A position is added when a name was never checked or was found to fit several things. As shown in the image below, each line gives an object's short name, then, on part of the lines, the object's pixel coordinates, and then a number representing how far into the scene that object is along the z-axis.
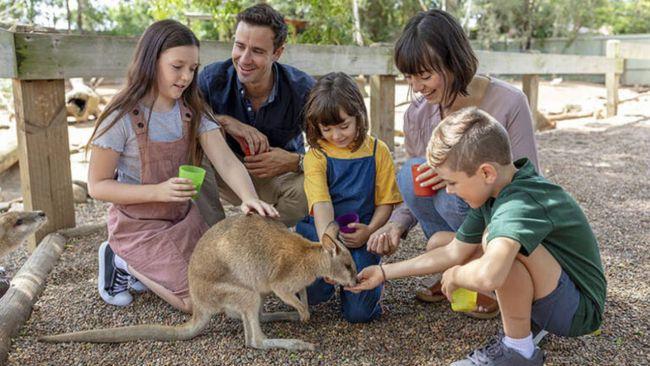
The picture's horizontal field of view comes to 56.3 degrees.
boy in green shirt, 1.79
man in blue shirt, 3.11
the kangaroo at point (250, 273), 2.29
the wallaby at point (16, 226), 2.55
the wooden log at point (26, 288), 2.25
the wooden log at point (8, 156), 5.50
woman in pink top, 2.45
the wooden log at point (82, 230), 3.33
